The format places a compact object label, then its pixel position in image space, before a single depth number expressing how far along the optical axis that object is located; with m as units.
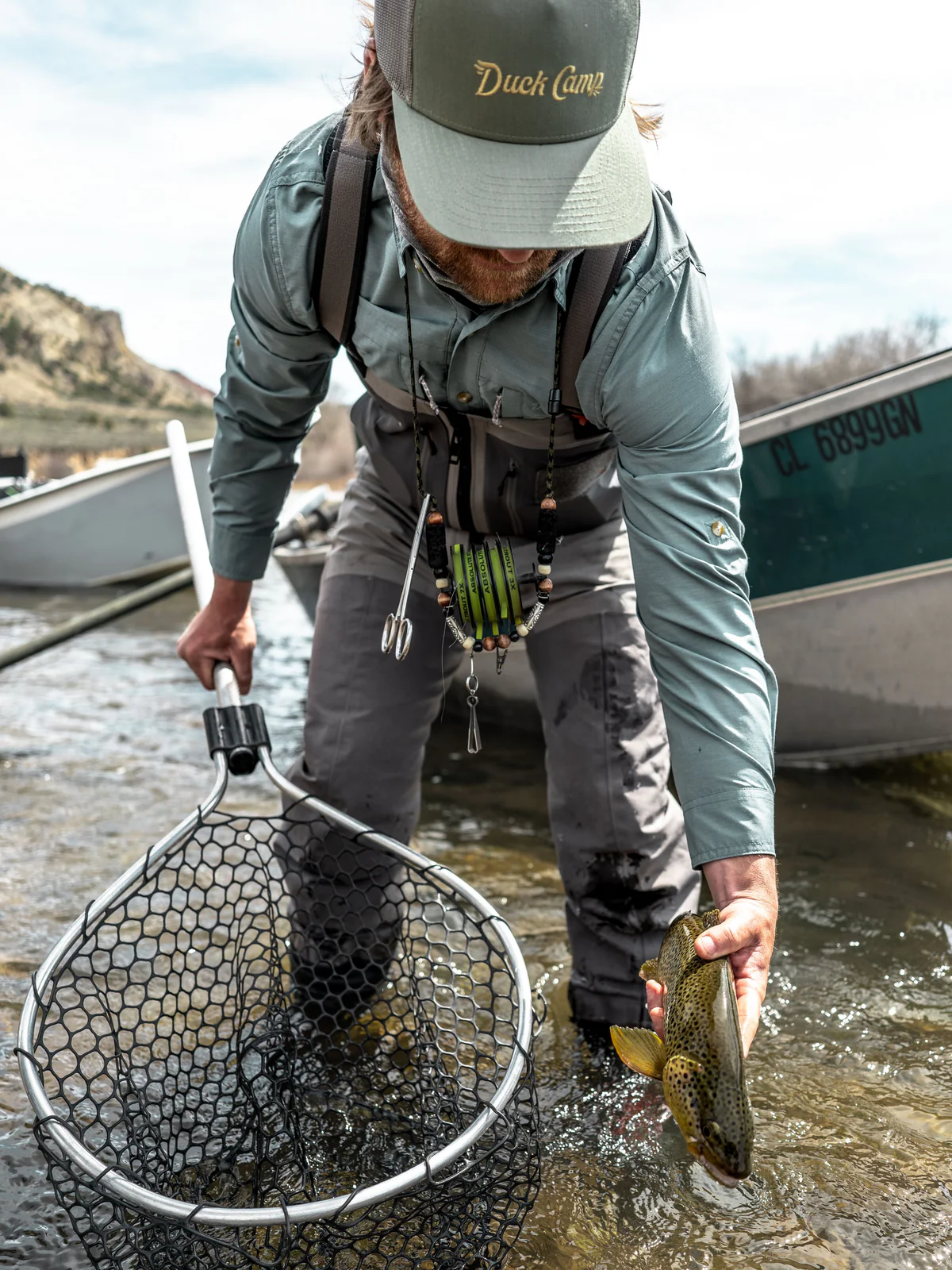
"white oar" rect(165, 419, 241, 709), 2.56
